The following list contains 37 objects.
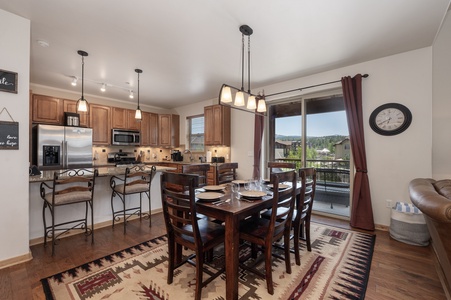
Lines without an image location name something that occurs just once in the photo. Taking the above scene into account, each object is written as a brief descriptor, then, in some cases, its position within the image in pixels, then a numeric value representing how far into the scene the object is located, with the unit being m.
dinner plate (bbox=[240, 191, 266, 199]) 1.90
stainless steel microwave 5.48
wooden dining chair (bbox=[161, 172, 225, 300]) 1.57
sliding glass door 3.83
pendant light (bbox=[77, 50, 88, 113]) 3.00
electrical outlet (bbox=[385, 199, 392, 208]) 3.13
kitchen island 2.64
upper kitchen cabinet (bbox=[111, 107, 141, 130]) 5.55
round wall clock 3.01
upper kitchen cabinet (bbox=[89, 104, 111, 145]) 5.16
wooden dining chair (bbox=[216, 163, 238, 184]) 2.79
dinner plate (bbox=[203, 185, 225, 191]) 2.28
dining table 1.56
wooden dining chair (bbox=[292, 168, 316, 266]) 2.15
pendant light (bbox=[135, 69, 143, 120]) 3.79
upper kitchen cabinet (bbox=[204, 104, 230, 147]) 5.00
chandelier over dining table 2.35
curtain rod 3.29
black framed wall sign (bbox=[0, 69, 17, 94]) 2.13
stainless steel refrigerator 4.11
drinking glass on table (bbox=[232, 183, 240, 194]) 2.26
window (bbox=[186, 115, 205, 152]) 6.14
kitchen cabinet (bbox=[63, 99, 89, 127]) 4.73
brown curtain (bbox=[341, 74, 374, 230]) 3.25
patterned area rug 1.74
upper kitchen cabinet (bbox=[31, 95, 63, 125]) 4.30
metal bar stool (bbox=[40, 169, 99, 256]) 2.44
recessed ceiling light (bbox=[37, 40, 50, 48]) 2.76
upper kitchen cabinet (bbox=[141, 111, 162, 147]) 6.13
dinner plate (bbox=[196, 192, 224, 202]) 1.85
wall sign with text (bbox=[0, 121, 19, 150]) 2.12
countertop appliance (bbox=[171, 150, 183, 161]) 6.41
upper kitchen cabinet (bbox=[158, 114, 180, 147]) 6.46
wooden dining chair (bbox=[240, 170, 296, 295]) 1.72
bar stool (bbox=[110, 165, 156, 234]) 3.13
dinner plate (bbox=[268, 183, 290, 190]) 2.31
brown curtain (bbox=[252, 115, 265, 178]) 4.49
